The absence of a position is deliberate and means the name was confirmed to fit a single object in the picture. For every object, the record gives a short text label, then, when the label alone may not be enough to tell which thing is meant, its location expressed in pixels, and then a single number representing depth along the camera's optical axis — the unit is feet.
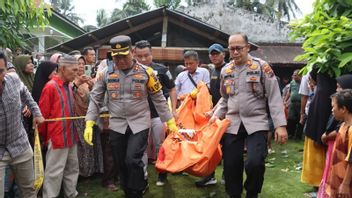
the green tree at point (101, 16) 135.62
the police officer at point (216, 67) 17.94
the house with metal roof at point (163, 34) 32.47
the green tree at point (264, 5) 88.33
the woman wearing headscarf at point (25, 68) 16.98
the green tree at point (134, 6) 108.37
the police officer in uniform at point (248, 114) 12.38
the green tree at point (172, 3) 97.60
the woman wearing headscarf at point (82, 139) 16.39
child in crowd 10.53
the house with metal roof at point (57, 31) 60.79
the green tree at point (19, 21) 13.37
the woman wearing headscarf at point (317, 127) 13.23
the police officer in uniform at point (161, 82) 16.63
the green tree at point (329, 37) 11.25
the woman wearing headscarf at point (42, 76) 15.89
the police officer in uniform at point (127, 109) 13.14
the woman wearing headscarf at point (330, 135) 11.34
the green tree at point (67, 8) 142.31
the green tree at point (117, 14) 110.14
